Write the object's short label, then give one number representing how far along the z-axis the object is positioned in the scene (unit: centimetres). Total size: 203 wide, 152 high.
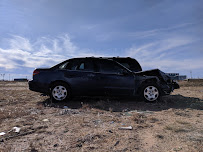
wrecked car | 536
